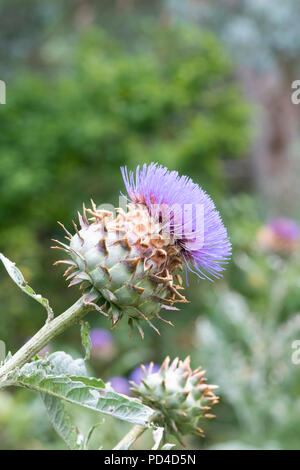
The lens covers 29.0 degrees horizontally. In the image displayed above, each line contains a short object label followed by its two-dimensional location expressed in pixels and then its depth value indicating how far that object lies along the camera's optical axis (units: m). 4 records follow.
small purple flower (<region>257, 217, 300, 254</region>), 3.38
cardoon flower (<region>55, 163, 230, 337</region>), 0.89
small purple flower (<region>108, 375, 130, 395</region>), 2.71
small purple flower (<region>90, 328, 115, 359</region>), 3.44
